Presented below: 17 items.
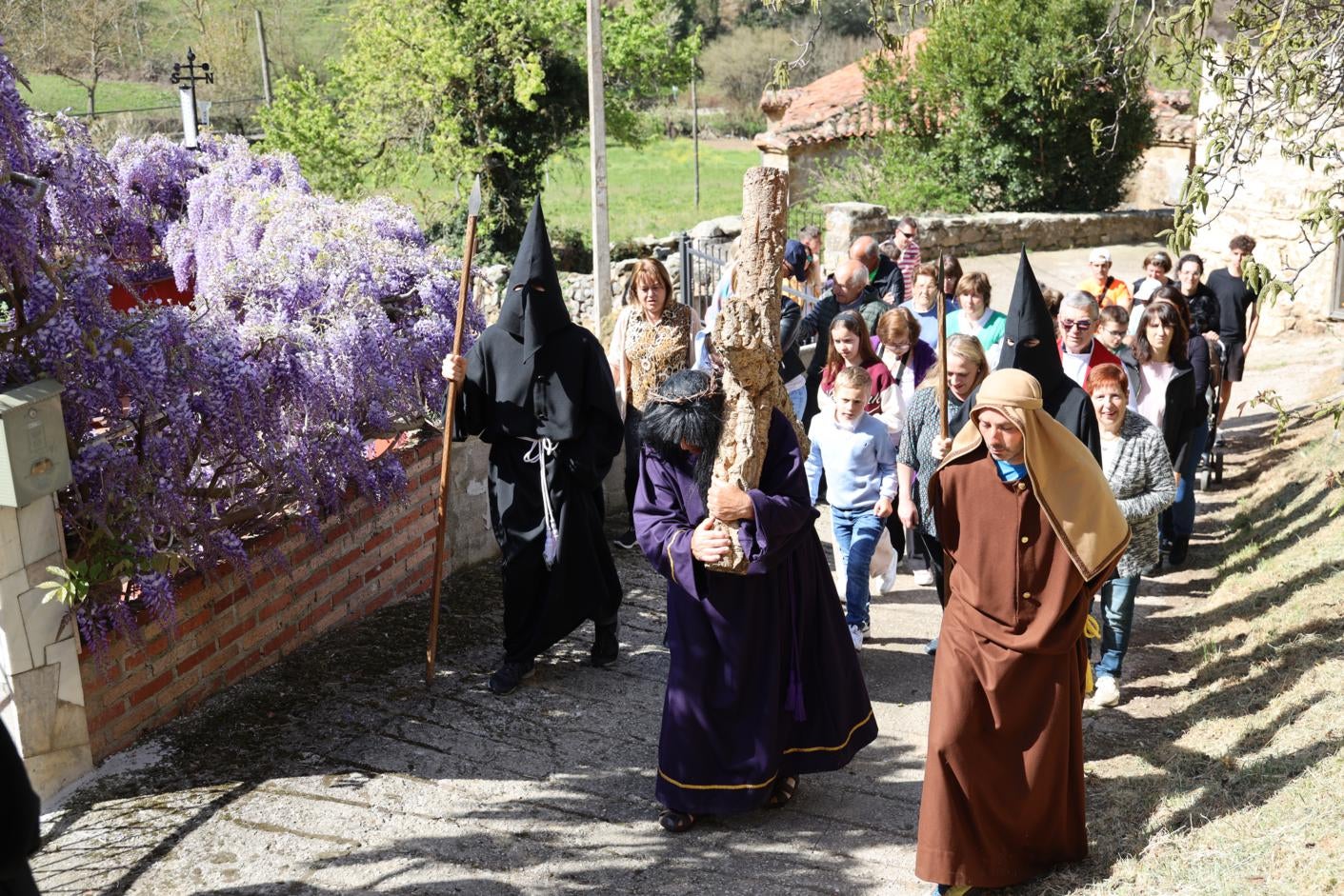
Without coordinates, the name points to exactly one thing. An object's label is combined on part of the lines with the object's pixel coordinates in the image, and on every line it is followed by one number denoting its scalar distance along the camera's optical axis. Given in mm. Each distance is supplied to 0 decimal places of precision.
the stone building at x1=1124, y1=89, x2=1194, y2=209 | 26953
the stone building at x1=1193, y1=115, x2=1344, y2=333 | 14133
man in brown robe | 4465
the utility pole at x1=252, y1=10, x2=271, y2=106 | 31103
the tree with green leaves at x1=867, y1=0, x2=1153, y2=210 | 21078
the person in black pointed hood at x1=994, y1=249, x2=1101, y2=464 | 6027
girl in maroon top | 7027
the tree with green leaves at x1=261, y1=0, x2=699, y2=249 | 22984
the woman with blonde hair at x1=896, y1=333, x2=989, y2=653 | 6410
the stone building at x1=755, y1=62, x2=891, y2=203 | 27125
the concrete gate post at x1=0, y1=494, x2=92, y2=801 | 4773
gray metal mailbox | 4637
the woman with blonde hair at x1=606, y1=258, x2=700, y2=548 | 7254
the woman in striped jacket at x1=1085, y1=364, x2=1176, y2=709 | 6086
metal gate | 12539
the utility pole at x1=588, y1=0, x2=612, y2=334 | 16609
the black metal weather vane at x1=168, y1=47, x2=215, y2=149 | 14068
